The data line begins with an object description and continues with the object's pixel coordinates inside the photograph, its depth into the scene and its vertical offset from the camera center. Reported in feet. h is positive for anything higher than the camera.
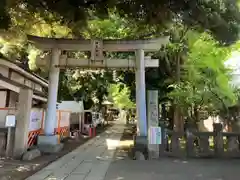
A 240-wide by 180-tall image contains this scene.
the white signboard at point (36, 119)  43.26 +1.55
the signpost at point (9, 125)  32.30 +0.38
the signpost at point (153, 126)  33.83 +0.32
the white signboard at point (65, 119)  61.98 +2.27
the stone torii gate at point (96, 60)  42.29 +10.78
